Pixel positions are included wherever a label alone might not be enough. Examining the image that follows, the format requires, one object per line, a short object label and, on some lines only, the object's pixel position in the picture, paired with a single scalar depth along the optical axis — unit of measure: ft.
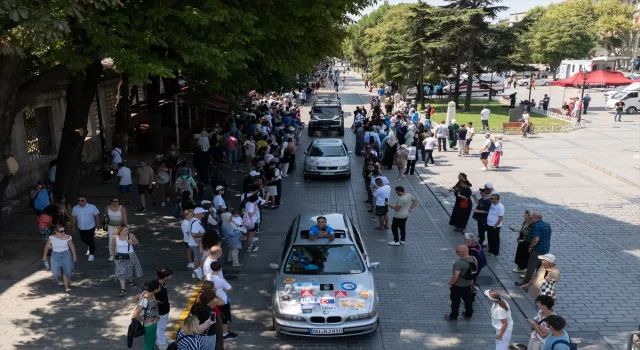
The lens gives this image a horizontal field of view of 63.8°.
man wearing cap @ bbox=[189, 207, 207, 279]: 32.68
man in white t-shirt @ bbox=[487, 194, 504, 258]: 35.73
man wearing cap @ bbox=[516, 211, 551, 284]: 30.73
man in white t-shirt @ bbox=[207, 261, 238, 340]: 25.17
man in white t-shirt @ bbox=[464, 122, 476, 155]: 73.10
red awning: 101.04
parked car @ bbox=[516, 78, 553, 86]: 208.44
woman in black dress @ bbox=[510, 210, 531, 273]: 32.19
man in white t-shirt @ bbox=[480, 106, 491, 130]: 91.81
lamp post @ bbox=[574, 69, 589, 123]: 101.24
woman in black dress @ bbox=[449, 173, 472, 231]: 41.04
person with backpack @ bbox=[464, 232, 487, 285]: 29.04
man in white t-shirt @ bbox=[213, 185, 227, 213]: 38.24
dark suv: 93.35
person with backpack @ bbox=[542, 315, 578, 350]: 18.72
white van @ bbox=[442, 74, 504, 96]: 137.67
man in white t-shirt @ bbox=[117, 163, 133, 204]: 46.84
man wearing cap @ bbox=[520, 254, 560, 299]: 25.91
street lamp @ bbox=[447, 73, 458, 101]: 131.03
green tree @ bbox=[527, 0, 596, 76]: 225.76
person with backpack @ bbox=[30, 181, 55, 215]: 39.34
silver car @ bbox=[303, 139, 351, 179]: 59.57
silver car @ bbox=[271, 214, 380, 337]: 24.91
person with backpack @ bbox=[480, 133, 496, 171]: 63.62
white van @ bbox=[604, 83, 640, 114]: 118.11
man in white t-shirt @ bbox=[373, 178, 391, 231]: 41.70
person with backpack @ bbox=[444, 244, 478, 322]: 26.78
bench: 92.94
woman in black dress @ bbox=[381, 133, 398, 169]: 64.44
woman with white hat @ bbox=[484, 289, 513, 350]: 22.44
